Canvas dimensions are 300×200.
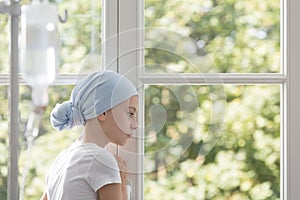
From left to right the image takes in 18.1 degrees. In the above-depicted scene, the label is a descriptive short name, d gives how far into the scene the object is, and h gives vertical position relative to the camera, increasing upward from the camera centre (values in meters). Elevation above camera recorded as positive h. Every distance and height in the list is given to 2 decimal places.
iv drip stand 2.05 -0.01
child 2.48 -0.09
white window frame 2.84 +0.09
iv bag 2.05 +0.12
